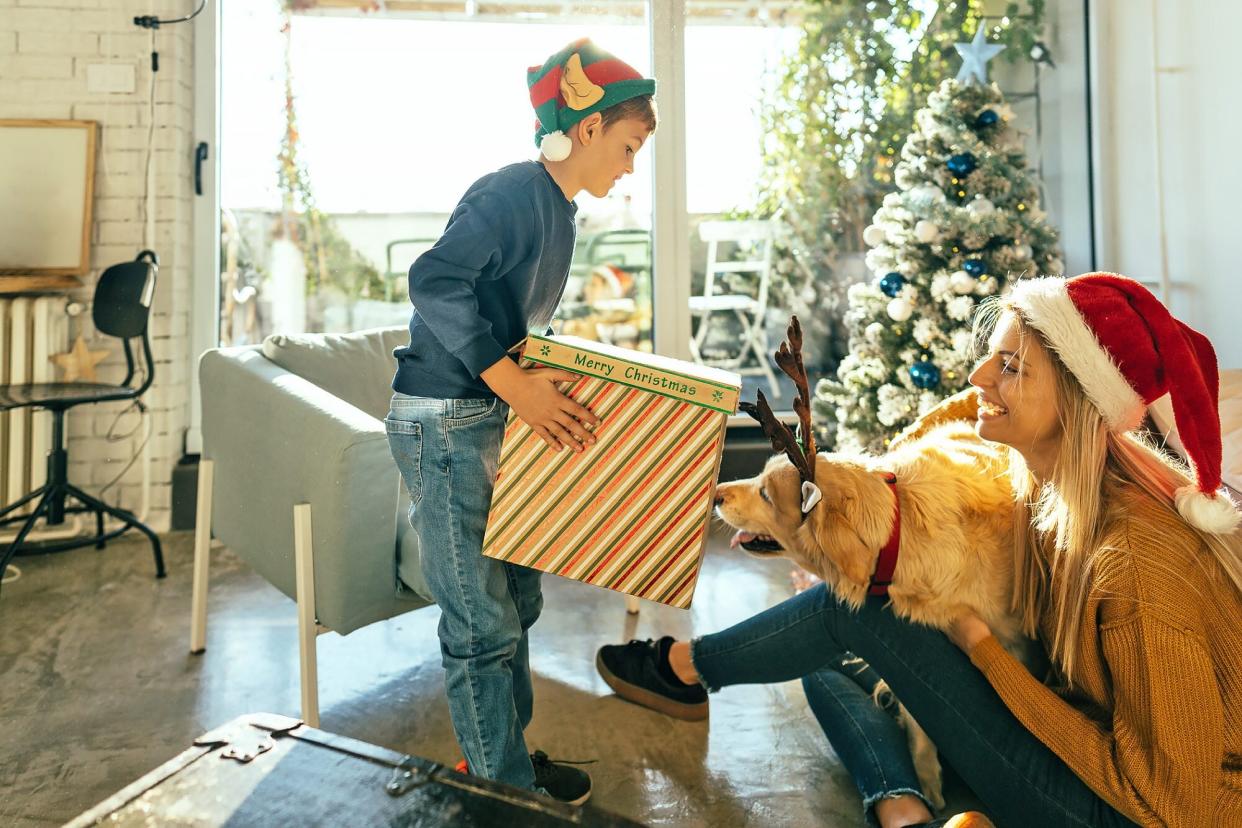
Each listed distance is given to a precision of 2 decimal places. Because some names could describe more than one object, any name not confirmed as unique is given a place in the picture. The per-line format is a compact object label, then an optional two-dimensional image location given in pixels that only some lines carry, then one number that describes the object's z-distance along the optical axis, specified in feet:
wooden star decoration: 10.79
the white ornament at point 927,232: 9.71
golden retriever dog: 4.40
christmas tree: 9.65
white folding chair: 12.80
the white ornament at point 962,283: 9.50
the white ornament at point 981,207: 9.59
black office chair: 9.68
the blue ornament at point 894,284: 10.09
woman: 3.70
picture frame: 10.71
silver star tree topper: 12.17
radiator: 10.36
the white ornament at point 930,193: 9.94
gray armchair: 5.80
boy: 4.59
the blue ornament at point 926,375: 9.71
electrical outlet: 11.03
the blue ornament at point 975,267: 9.58
